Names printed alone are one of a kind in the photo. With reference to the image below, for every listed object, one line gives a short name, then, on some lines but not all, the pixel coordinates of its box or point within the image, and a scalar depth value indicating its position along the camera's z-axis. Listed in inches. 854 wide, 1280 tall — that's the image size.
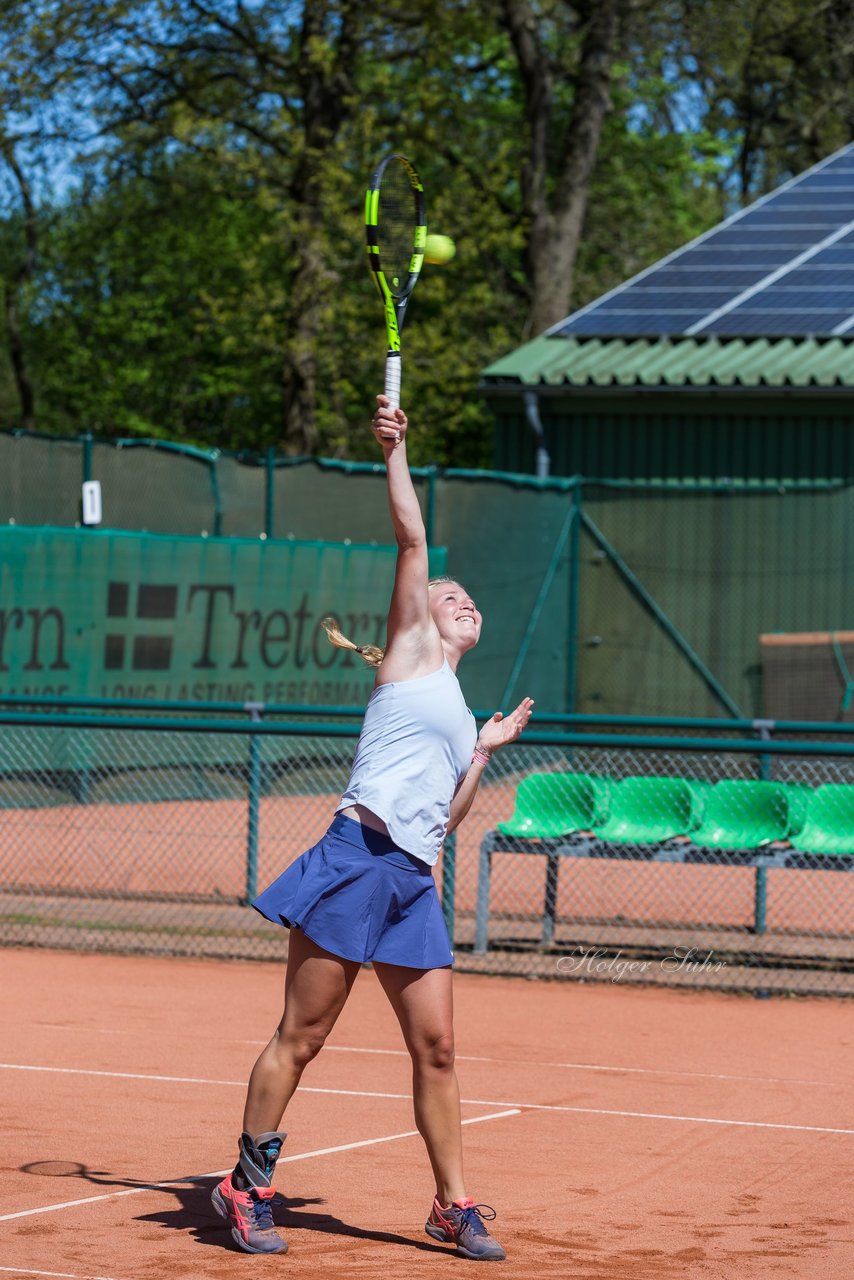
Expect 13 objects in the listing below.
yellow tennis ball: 493.7
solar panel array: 1576.0
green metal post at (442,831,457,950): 750.5
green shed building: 1459.2
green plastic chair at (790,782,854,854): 738.8
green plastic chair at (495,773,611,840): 775.1
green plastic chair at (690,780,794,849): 751.7
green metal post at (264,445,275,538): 1330.0
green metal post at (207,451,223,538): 1290.6
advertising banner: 1133.7
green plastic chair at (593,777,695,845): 765.3
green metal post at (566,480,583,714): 1497.3
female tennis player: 382.9
